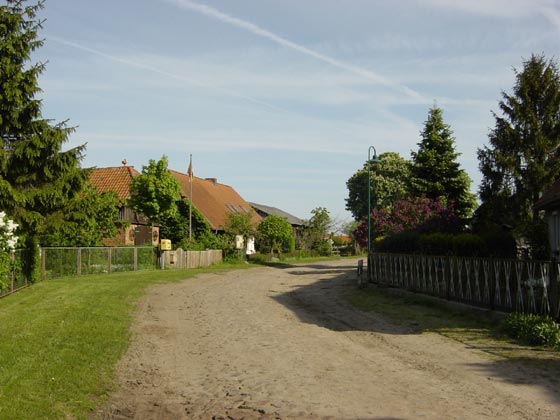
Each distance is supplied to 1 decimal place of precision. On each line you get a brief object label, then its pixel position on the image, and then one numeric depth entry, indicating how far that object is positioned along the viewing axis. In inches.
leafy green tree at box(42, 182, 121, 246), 1029.2
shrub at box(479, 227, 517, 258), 814.5
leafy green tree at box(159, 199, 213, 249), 1712.2
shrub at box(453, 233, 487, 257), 760.3
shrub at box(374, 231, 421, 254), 859.4
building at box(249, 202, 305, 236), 2945.4
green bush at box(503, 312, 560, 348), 404.2
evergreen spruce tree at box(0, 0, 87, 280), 890.7
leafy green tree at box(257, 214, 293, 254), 2050.9
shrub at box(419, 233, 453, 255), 778.8
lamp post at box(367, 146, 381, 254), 1080.3
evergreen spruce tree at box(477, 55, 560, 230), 1117.7
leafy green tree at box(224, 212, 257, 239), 1844.2
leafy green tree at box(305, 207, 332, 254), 2561.5
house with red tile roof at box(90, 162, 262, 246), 1603.1
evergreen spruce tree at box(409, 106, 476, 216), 1443.2
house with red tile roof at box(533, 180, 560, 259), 676.7
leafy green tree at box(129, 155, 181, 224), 1505.9
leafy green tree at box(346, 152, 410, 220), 2655.0
